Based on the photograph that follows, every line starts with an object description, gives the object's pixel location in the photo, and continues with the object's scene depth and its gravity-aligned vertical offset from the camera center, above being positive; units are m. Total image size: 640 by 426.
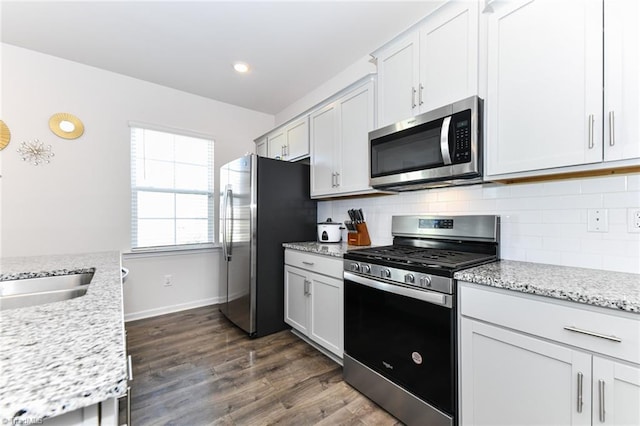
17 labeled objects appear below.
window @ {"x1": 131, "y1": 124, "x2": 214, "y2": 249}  3.17 +0.28
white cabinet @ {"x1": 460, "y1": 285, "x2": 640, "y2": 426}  0.96 -0.64
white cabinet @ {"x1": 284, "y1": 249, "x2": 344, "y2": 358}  2.12 -0.77
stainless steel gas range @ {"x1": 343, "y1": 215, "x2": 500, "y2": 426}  1.39 -0.61
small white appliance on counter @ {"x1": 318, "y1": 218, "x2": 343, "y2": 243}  2.82 -0.22
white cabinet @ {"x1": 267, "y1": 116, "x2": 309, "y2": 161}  3.04 +0.85
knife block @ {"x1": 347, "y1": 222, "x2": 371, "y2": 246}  2.56 -0.23
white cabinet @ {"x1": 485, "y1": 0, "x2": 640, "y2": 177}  1.15 +0.60
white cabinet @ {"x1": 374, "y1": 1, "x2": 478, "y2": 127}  1.62 +0.97
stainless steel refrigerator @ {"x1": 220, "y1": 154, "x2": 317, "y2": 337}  2.65 -0.20
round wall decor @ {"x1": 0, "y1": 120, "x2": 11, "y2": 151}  2.51 +0.70
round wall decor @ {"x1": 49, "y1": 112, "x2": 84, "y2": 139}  2.72 +0.88
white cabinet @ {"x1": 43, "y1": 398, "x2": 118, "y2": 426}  0.44 -0.34
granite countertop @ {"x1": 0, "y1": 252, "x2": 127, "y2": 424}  0.40 -0.28
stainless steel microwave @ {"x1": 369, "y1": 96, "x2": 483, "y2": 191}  1.58 +0.40
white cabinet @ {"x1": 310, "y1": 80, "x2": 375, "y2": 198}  2.32 +0.63
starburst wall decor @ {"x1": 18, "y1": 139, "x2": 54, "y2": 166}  2.60 +0.58
